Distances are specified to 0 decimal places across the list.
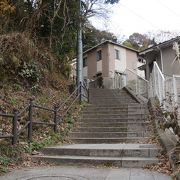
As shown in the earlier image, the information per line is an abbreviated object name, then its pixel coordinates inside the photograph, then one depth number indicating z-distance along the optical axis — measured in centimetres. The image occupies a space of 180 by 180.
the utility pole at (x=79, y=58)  1108
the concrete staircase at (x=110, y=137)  457
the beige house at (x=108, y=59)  2358
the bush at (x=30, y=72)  845
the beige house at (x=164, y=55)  1259
